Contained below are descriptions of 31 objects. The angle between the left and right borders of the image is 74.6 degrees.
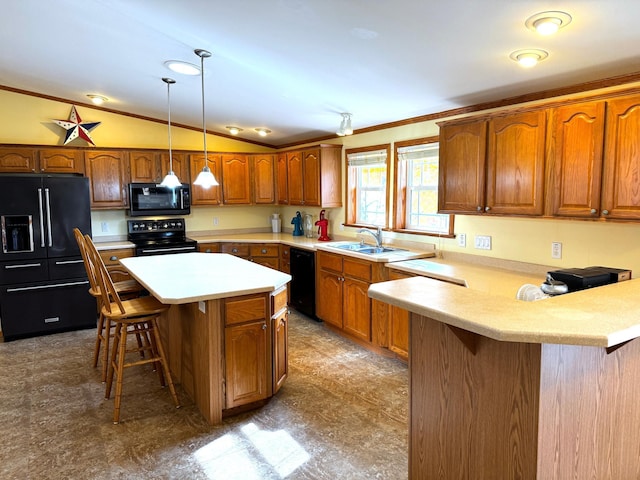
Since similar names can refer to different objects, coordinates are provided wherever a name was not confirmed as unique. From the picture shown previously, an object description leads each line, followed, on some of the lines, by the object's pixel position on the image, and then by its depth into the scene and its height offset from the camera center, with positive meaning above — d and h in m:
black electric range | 4.92 -0.37
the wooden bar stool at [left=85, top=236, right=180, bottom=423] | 2.72 -0.72
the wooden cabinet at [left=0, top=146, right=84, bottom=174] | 4.48 +0.53
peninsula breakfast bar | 1.38 -0.66
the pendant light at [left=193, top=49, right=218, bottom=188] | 3.19 +0.22
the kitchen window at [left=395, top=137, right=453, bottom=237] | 3.88 +0.16
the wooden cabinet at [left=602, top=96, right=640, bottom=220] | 2.17 +0.23
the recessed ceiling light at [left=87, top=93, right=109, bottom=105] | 4.60 +1.22
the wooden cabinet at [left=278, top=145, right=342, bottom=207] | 4.92 +0.38
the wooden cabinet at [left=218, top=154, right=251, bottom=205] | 5.62 +0.37
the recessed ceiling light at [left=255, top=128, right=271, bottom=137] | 5.33 +0.98
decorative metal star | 4.84 +0.94
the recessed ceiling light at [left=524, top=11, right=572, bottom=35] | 1.85 +0.83
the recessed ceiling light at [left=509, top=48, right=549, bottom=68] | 2.25 +0.82
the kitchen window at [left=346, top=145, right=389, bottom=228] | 4.44 +0.23
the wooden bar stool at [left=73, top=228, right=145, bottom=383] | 3.14 -0.66
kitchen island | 2.59 -0.82
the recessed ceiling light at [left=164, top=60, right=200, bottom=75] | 3.27 +1.12
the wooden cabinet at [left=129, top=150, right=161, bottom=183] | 5.06 +0.50
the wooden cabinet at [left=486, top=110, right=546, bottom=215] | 2.60 +0.27
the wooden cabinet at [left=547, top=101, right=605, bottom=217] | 2.32 +0.27
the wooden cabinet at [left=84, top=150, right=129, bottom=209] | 4.85 +0.36
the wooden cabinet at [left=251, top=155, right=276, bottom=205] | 5.77 +0.40
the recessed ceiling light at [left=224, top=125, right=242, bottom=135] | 5.40 +1.02
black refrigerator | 4.12 -0.47
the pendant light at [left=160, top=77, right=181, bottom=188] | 3.45 +0.23
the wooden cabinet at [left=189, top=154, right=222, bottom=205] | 5.43 +0.35
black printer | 2.08 -0.36
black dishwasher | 4.61 -0.84
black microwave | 5.07 +0.10
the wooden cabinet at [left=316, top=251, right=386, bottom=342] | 3.80 -0.83
